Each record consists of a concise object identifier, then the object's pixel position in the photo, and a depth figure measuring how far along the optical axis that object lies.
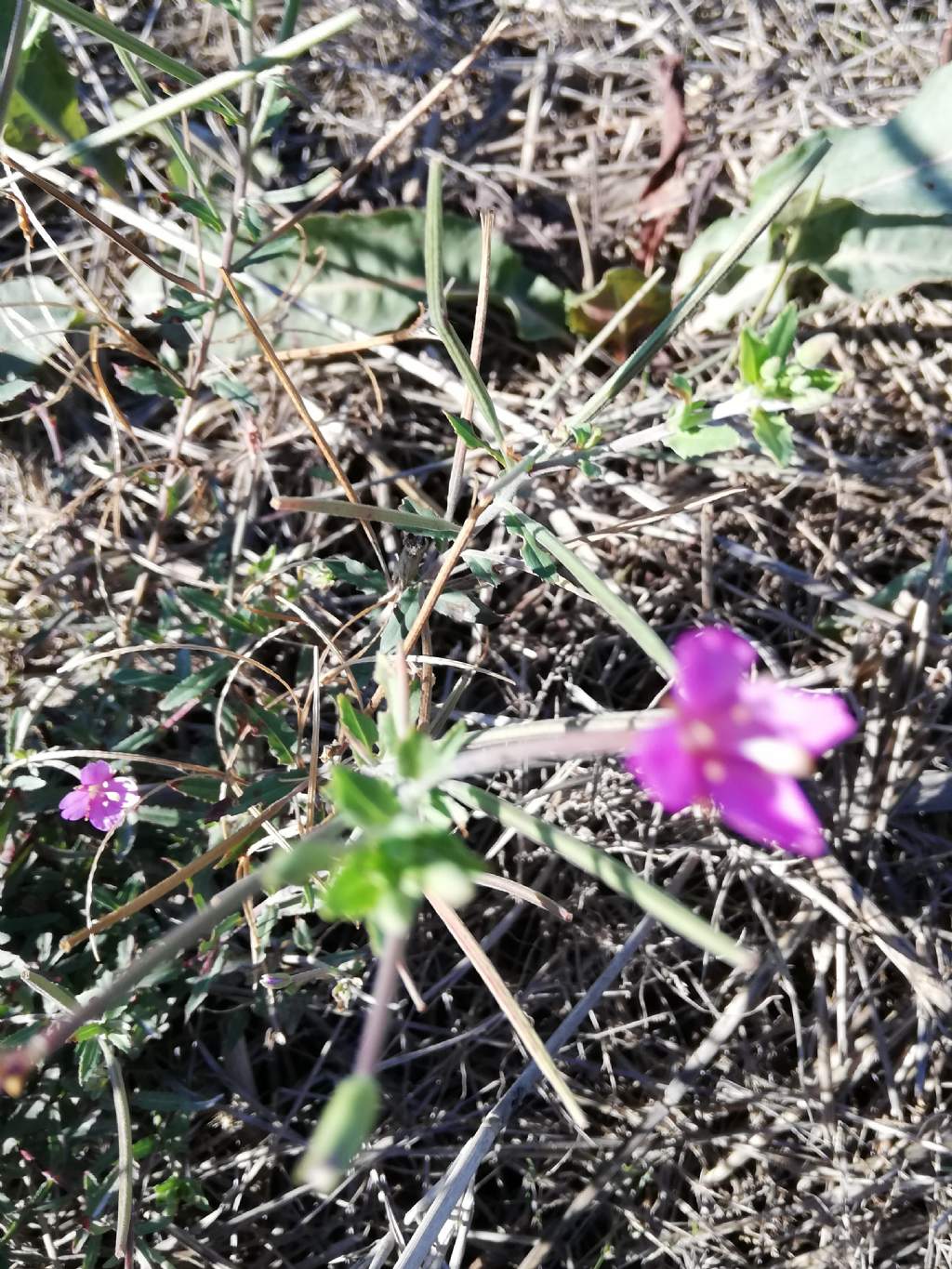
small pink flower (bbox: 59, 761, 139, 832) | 0.17
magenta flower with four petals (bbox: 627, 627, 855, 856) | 0.09
